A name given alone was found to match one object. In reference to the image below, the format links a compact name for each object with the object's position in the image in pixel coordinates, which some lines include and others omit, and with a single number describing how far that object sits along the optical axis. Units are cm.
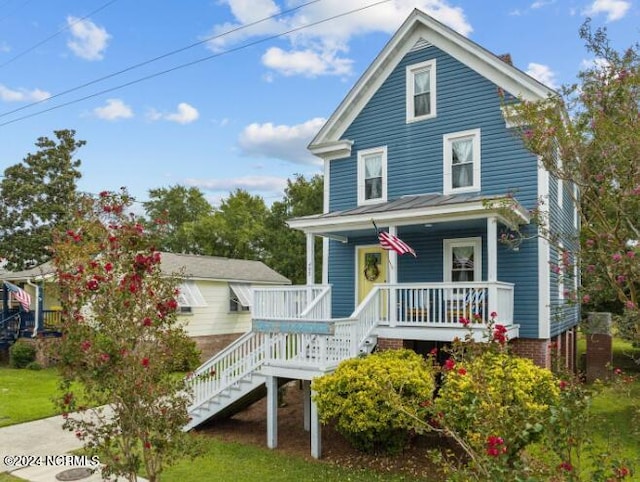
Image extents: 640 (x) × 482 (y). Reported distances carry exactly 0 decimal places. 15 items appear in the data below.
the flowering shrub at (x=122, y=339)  536
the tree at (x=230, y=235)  4009
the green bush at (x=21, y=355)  1944
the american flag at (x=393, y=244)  1119
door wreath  1423
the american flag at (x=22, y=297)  1864
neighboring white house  2089
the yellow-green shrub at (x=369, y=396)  822
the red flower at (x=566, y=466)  361
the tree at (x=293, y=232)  3578
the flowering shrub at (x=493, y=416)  387
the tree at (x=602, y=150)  545
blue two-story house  1041
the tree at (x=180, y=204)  4941
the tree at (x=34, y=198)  2950
